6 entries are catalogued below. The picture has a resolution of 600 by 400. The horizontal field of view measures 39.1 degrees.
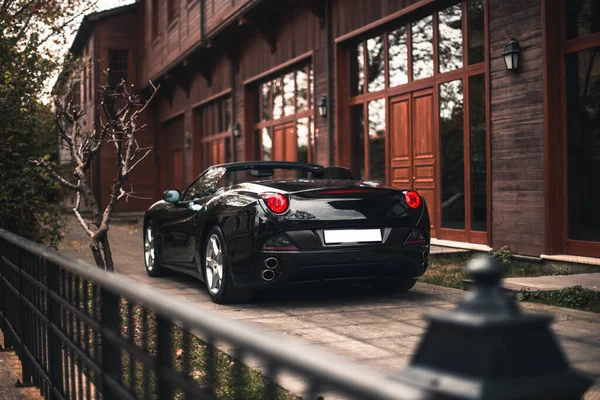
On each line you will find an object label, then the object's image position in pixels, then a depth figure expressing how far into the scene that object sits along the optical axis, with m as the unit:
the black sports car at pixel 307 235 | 6.98
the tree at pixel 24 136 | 10.39
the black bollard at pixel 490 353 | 1.28
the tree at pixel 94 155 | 7.97
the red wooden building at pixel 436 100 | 9.42
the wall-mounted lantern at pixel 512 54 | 9.89
